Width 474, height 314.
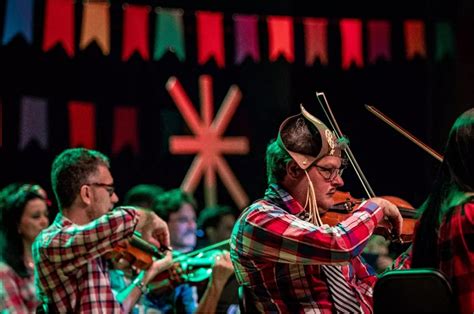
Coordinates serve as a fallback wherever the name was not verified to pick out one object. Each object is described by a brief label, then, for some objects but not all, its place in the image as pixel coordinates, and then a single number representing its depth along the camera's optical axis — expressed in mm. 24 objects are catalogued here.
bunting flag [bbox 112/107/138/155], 14031
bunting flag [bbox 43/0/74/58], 12039
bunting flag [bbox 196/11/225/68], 13328
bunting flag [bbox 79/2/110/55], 12266
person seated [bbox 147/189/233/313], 8156
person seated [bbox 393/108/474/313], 4582
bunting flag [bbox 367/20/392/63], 14578
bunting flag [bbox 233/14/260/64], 13883
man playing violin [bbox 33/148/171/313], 6660
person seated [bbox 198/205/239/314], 11320
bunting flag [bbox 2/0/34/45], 11844
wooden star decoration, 14922
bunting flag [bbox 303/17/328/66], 14211
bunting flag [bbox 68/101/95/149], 13398
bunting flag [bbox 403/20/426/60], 14750
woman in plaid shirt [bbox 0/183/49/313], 8000
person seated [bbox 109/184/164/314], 8430
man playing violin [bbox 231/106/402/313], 5230
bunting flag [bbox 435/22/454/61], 14562
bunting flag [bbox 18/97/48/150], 12820
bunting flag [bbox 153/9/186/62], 13086
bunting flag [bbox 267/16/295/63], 13766
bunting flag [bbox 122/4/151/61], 12789
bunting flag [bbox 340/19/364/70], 14344
